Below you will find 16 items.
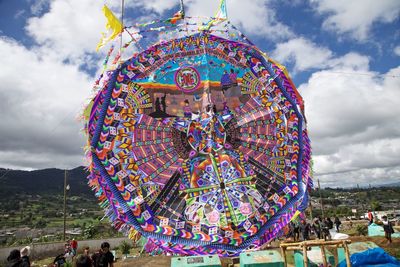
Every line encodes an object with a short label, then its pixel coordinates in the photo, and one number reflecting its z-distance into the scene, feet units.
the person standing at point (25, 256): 17.27
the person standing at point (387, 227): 39.27
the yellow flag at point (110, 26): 30.09
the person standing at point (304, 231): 38.26
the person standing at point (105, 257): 21.20
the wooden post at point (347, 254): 20.27
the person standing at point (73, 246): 47.61
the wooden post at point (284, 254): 21.52
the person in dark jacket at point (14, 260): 16.62
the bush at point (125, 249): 54.74
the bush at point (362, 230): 62.62
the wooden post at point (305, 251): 19.61
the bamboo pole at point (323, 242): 19.97
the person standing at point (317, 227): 45.45
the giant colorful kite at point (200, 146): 29.27
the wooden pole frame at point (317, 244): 19.92
